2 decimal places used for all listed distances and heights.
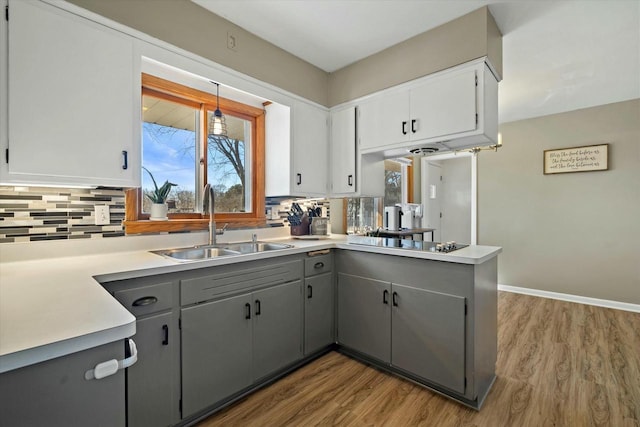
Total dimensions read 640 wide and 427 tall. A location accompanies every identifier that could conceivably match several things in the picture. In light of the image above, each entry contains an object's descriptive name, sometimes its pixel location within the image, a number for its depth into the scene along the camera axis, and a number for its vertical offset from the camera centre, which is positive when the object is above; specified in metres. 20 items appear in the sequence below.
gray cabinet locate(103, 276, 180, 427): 1.36 -0.67
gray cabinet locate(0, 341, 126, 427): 0.62 -0.41
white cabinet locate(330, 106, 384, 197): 2.75 +0.46
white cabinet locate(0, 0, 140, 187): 1.35 +0.55
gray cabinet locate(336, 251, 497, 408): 1.77 -0.71
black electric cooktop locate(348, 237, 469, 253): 1.99 -0.23
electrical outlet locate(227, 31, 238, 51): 2.14 +1.23
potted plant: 2.04 +0.09
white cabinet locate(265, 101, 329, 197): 2.61 +0.56
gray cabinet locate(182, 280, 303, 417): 1.58 -0.77
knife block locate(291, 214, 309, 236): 2.83 -0.15
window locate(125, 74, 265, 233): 2.11 +0.44
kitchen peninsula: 1.18 -0.49
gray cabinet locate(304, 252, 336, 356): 2.21 -0.69
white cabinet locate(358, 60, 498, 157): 2.03 +0.75
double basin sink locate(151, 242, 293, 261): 1.97 -0.27
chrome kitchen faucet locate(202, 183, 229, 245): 2.19 +0.05
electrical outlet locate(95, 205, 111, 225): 1.79 -0.02
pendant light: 2.28 +0.67
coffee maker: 2.86 -0.05
